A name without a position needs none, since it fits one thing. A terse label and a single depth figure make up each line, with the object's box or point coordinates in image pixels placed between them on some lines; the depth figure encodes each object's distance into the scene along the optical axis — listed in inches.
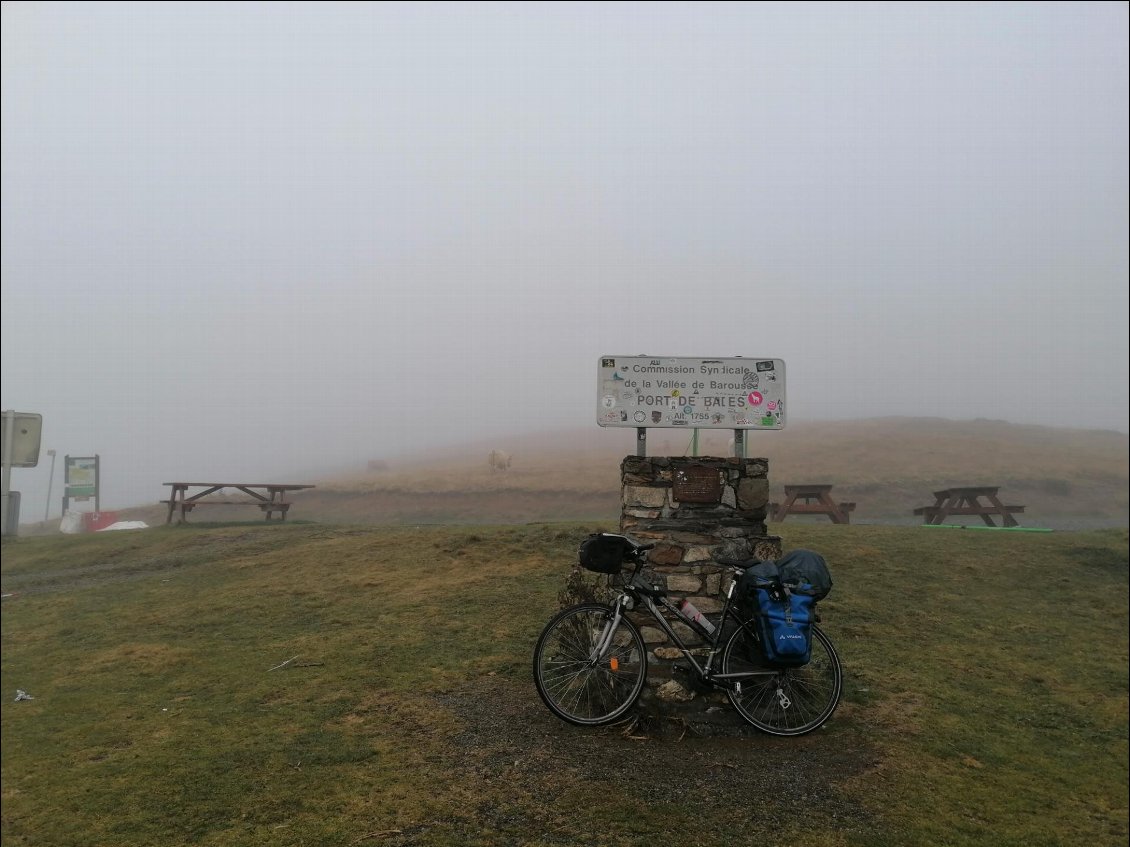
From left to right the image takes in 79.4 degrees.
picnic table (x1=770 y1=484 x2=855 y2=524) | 638.5
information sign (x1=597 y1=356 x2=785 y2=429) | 235.3
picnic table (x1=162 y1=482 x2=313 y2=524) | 713.6
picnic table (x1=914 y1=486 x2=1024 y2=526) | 626.5
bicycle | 199.6
